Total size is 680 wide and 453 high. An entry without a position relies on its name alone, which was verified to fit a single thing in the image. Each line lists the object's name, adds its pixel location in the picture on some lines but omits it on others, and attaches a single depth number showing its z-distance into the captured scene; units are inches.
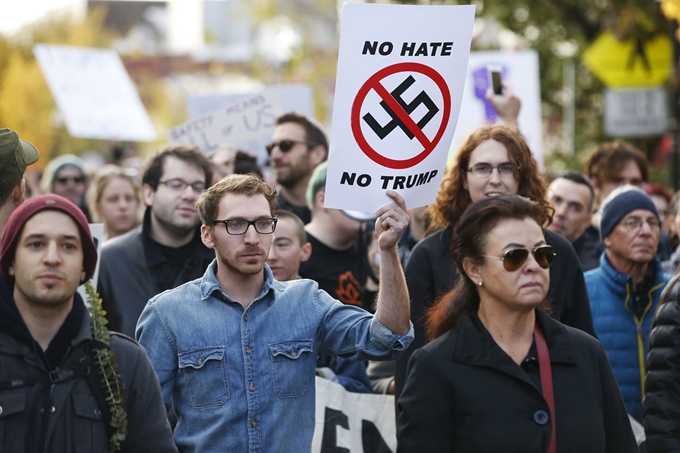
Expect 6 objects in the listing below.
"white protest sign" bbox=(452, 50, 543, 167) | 911.0
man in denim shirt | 378.9
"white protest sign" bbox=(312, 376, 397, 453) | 495.8
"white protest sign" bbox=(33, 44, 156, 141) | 962.7
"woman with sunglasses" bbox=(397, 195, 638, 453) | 353.1
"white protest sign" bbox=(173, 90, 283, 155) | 858.8
